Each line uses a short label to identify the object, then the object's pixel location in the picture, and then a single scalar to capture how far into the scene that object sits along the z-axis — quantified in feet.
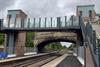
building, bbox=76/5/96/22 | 60.60
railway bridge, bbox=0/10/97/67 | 48.40
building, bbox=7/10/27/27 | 53.86
